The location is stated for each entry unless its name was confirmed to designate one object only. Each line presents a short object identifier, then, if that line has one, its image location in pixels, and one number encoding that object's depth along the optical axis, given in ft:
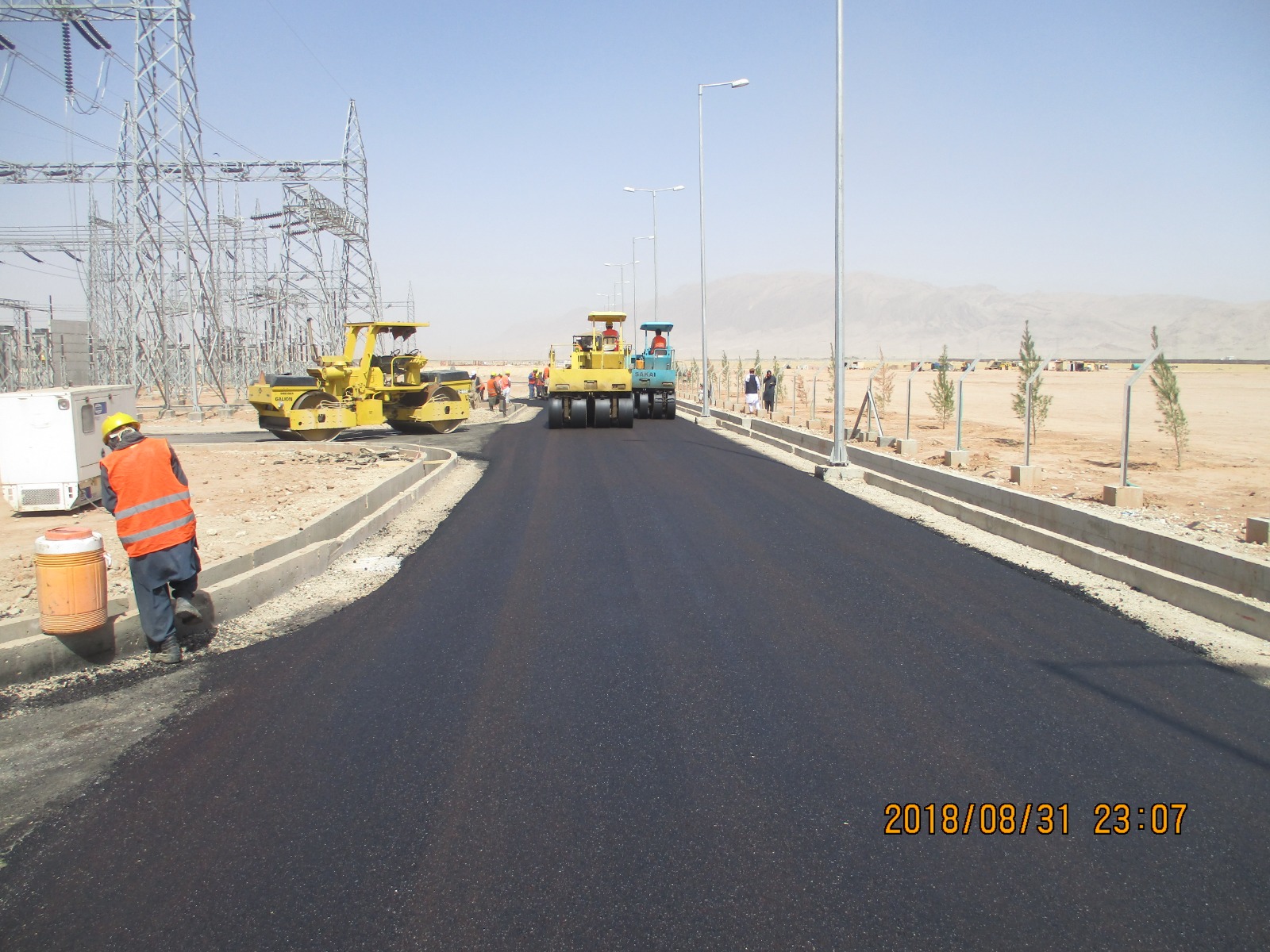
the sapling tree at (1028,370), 63.26
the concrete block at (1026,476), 44.09
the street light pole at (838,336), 52.60
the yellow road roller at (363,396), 77.56
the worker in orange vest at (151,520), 21.12
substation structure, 88.28
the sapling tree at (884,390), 101.45
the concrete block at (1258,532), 30.20
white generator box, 41.14
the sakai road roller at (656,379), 107.86
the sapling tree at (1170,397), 55.36
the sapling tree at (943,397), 84.48
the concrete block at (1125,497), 37.42
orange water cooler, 20.25
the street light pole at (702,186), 107.04
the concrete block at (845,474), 51.44
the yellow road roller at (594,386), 90.74
